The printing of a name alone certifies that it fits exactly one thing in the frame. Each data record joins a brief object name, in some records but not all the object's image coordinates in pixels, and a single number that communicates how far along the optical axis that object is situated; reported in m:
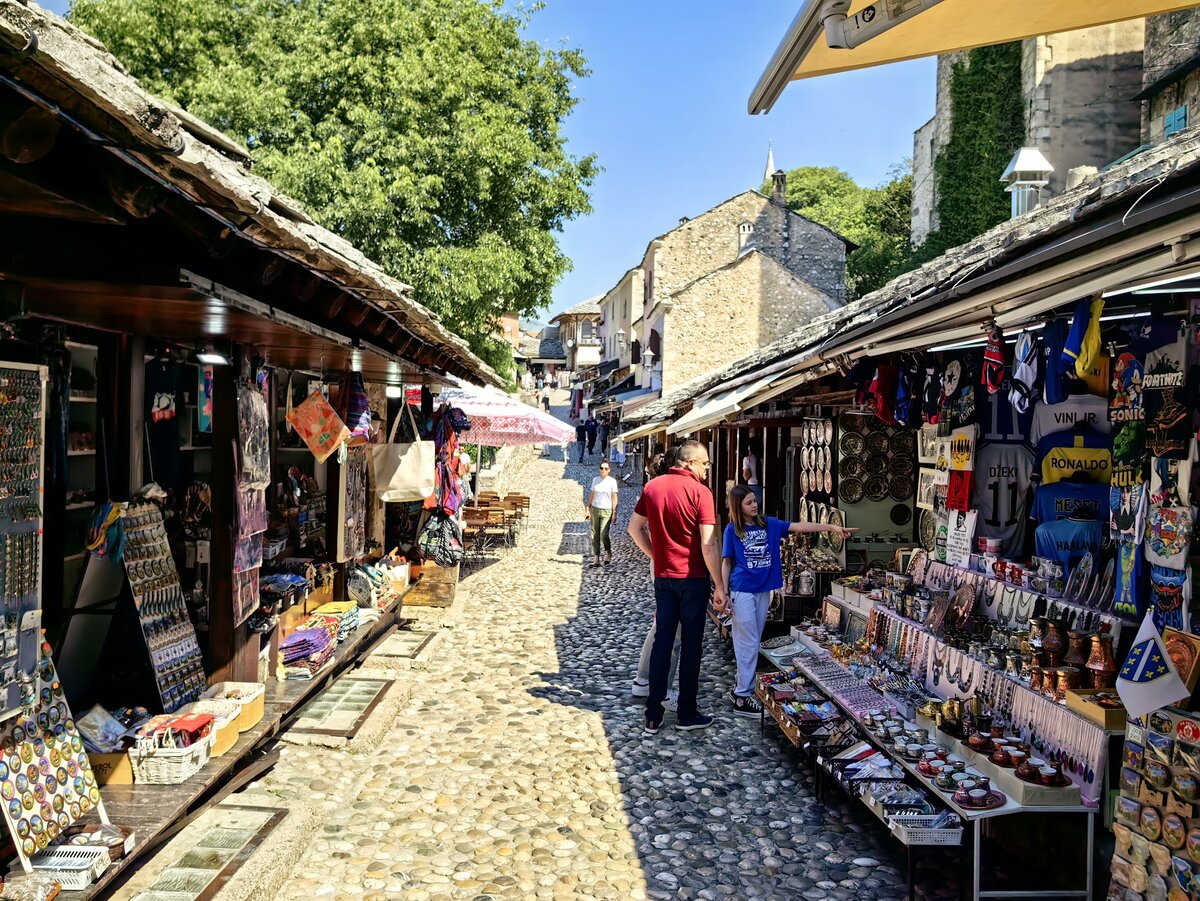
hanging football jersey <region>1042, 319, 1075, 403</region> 4.62
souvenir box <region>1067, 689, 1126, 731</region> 4.20
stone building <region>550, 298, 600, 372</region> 74.39
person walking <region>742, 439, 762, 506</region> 11.82
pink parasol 15.02
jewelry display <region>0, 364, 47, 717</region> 3.70
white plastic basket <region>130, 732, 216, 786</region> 4.45
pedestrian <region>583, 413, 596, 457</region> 41.78
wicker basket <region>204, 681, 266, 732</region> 5.30
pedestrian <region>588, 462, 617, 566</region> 15.60
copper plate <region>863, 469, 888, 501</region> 8.71
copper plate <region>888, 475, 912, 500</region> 8.74
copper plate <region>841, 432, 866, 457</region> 8.77
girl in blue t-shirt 7.38
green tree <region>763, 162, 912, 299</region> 35.09
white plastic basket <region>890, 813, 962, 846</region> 4.27
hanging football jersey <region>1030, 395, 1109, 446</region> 5.68
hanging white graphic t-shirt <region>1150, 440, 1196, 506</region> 4.22
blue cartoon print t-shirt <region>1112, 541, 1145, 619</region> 4.59
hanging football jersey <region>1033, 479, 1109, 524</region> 5.64
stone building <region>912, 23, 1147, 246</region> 23.83
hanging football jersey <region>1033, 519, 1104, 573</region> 5.43
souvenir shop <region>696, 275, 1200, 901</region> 3.87
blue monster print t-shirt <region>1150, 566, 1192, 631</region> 4.16
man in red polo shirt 6.86
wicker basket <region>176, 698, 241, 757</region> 4.90
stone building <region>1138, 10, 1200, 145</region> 19.86
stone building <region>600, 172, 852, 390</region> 27.48
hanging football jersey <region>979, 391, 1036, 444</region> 6.33
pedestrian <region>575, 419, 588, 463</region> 41.42
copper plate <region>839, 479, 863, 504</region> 8.72
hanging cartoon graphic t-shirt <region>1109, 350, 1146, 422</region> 4.68
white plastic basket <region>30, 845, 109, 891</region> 3.51
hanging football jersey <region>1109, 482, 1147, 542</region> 4.52
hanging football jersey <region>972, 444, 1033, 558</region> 6.28
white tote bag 9.27
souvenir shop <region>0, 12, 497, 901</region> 2.65
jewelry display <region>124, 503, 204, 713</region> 5.05
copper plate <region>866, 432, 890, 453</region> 8.77
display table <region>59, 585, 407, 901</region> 3.95
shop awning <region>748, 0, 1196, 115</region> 2.99
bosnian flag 3.68
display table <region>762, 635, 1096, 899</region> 4.15
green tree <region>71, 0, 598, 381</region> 17.25
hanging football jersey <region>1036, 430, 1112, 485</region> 5.71
